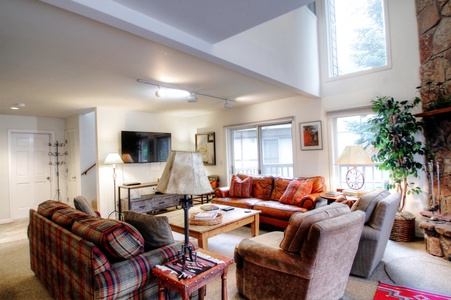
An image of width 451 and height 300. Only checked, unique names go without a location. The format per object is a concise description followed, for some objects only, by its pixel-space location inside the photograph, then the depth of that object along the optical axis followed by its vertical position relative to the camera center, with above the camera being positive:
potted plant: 3.45 +0.01
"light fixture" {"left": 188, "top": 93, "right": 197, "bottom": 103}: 4.09 +0.93
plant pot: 3.48 -1.12
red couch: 3.87 -0.83
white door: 5.71 -0.24
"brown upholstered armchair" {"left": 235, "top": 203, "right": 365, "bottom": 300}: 1.77 -0.82
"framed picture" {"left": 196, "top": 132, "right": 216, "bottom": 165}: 6.45 +0.24
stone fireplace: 3.35 +0.76
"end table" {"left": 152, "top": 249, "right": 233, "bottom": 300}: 1.47 -0.76
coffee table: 2.79 -0.84
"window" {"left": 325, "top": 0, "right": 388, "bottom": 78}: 4.14 +2.01
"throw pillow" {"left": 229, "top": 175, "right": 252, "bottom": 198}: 4.87 -0.67
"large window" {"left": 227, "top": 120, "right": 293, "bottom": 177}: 5.30 +0.10
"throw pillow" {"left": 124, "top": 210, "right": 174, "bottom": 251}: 1.94 -0.56
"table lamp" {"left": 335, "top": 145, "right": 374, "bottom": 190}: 3.51 -0.10
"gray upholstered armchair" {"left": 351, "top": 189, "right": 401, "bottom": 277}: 2.46 -0.80
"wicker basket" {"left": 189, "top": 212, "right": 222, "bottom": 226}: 2.95 -0.79
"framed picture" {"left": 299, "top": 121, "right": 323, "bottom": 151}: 4.61 +0.29
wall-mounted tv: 5.48 +0.26
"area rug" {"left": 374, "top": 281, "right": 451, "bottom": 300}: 2.15 -1.29
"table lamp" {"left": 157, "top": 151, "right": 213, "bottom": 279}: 1.58 -0.14
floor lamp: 4.91 -0.01
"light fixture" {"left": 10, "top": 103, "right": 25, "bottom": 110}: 4.63 +1.07
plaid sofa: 1.58 -0.72
